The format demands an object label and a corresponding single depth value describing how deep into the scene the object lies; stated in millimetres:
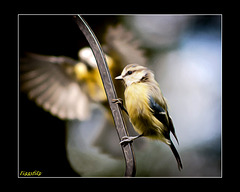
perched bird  3441
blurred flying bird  3451
